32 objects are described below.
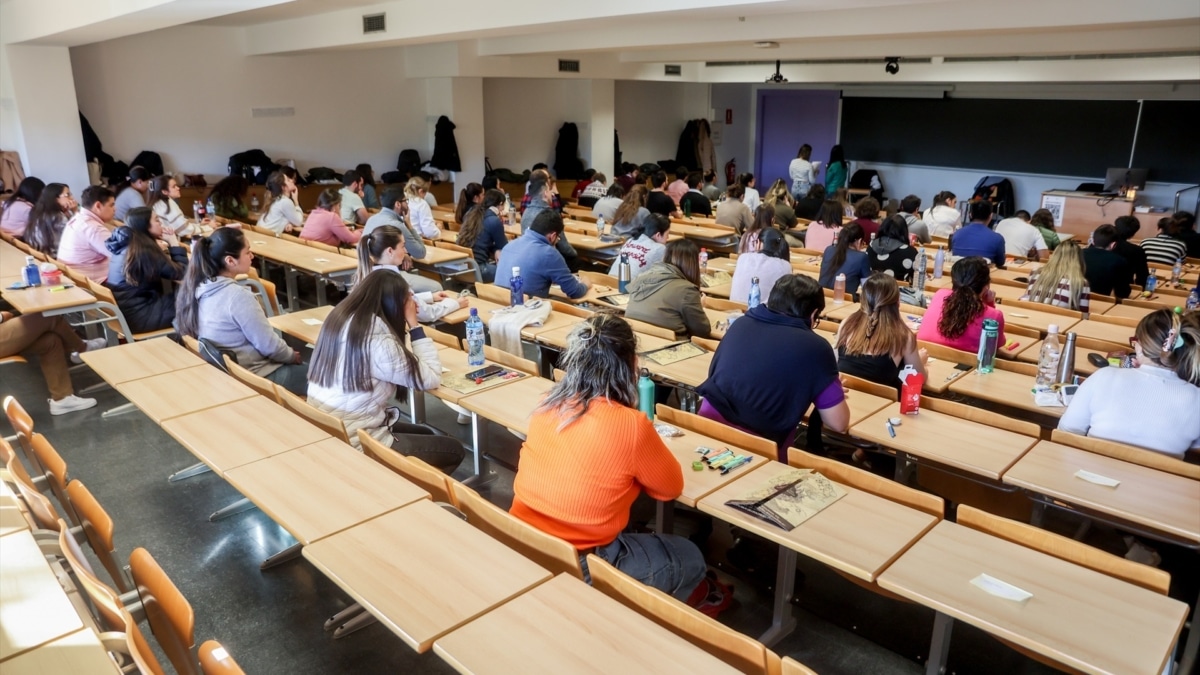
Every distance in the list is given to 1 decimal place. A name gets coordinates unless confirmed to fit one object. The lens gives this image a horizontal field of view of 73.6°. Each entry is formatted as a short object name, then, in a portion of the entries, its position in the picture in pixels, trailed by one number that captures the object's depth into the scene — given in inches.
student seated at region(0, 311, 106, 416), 206.8
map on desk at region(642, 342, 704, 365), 175.3
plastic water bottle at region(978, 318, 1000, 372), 168.1
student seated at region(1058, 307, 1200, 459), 128.3
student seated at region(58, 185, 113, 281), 255.0
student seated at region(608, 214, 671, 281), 254.1
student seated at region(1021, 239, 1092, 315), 229.0
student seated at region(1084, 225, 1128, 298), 253.4
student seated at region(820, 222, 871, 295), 245.9
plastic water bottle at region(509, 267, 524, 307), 217.3
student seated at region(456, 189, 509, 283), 303.7
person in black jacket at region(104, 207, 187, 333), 229.3
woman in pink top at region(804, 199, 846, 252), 309.7
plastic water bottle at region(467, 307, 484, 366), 172.4
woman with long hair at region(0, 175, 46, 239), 322.7
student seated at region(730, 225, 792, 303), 227.1
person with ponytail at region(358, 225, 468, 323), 194.2
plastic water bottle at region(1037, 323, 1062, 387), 168.1
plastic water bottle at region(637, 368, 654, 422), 139.9
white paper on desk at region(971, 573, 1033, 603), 92.1
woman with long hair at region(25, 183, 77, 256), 292.4
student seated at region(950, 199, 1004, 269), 288.4
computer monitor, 498.6
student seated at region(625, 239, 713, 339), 197.5
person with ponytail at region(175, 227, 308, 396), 179.2
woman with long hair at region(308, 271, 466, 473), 145.3
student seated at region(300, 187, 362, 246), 325.1
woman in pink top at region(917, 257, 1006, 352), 181.9
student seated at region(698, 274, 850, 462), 136.9
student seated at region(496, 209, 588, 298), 232.2
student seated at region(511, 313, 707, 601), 105.5
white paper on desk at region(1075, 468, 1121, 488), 120.0
